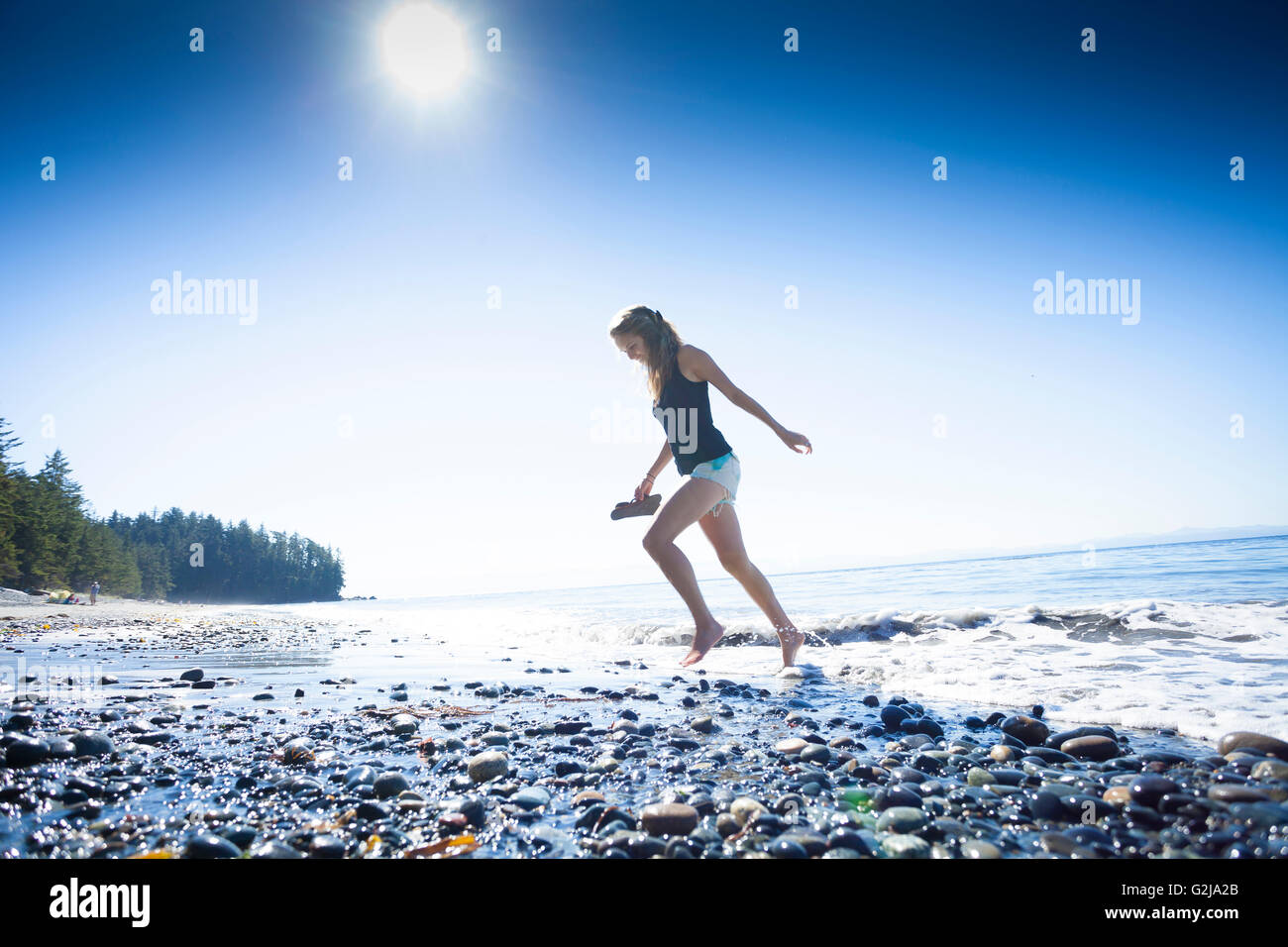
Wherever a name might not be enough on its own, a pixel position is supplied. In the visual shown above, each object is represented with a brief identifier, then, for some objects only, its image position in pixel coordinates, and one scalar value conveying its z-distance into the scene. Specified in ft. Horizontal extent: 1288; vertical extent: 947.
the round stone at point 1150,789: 6.54
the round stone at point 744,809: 6.40
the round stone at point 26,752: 8.43
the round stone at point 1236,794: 6.48
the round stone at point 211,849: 5.59
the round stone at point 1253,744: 8.11
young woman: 16.66
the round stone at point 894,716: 10.60
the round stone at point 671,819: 6.14
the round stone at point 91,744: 9.22
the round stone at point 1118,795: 6.57
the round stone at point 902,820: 6.11
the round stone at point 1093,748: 8.45
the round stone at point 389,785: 7.41
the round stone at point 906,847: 5.57
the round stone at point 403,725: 11.06
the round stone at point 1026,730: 9.51
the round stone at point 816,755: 8.61
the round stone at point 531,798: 7.10
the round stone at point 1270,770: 7.21
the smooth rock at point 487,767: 8.21
